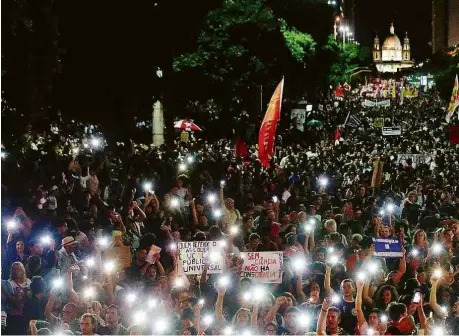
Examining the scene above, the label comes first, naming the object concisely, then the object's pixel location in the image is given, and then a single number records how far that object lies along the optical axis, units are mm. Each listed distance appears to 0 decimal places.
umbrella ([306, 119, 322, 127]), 42938
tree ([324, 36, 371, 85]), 43469
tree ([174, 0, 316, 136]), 30562
